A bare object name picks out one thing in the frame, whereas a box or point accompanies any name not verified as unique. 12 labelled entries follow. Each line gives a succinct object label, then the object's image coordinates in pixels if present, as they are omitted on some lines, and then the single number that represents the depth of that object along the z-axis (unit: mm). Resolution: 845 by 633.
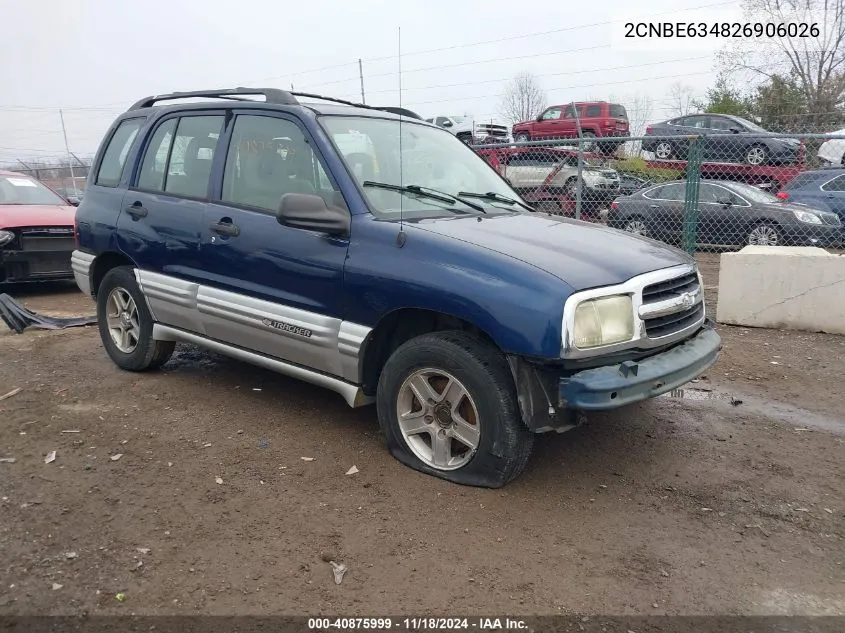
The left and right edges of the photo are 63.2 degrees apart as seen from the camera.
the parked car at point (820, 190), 11078
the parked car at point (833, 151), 14047
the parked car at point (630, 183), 11797
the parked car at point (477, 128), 21952
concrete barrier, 6277
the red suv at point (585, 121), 21016
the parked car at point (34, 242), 8219
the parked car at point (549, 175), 10344
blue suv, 3156
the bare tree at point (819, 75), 26000
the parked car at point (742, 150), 11612
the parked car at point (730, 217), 10359
